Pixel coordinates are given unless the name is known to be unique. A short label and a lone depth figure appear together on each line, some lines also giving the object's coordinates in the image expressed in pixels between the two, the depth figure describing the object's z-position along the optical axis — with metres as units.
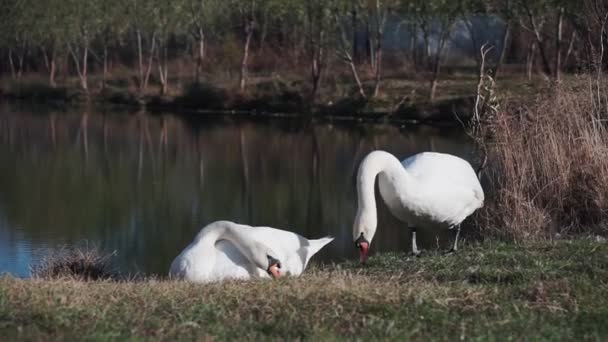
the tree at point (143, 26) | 61.75
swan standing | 10.79
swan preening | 11.21
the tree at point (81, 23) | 66.06
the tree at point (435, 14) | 50.84
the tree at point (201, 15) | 62.56
